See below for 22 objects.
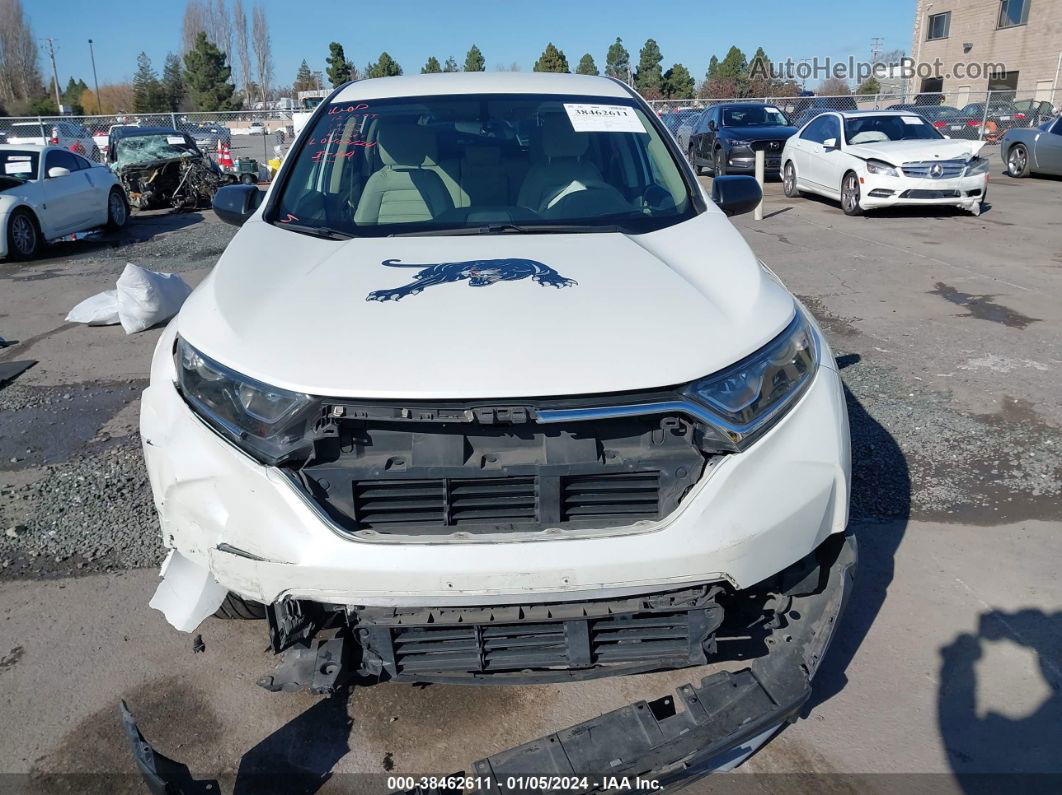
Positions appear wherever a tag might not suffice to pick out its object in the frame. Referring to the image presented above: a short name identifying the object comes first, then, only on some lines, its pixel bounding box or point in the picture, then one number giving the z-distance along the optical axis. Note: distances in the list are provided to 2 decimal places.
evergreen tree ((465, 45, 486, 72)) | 72.62
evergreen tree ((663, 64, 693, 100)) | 68.75
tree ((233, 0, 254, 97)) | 83.94
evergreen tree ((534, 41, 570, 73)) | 64.38
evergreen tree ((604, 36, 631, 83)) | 82.12
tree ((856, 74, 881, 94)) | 57.66
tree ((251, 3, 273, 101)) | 84.25
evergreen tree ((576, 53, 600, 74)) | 77.79
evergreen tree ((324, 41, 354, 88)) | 68.75
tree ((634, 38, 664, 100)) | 72.62
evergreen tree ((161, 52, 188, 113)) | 67.62
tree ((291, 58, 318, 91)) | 92.75
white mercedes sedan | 12.09
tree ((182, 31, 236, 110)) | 65.88
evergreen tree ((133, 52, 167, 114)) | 63.91
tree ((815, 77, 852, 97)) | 63.11
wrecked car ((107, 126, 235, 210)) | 16.27
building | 39.09
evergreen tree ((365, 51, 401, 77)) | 62.91
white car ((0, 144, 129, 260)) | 11.22
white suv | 2.05
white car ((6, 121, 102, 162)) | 24.55
